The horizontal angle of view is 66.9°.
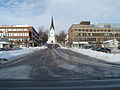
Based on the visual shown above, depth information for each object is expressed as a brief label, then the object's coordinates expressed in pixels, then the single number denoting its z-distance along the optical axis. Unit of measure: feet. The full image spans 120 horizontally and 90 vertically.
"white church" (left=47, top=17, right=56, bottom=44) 304.67
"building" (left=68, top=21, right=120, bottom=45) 216.15
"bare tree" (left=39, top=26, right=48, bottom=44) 252.11
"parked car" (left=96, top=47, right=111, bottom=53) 87.05
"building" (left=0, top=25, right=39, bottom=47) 204.90
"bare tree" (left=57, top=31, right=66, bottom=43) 292.26
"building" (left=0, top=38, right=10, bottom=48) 139.92
